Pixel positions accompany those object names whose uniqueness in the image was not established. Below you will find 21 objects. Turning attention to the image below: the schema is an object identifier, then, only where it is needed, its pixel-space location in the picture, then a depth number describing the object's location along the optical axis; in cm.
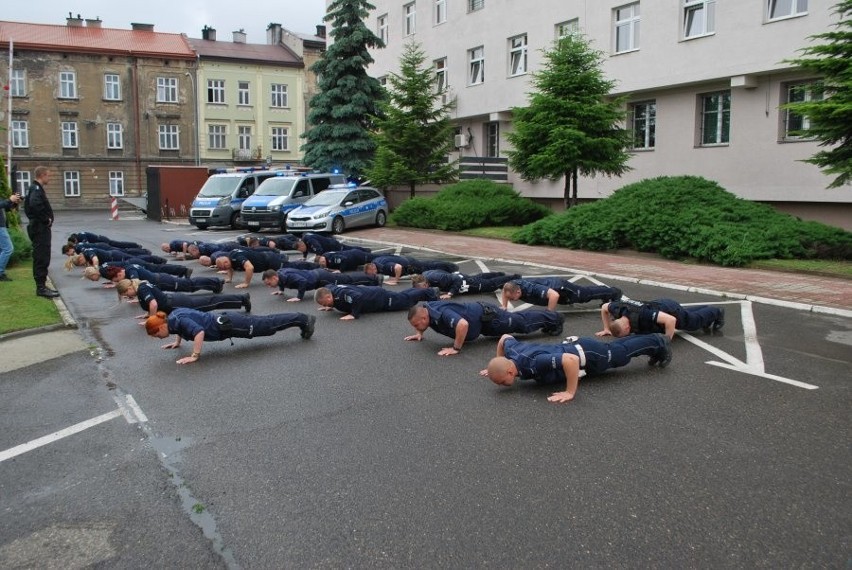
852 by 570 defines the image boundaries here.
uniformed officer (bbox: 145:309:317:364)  791
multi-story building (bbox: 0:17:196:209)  5491
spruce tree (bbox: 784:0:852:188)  1249
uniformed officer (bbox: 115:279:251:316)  924
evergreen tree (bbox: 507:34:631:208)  2130
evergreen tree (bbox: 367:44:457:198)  3008
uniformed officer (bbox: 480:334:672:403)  629
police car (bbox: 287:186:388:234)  2534
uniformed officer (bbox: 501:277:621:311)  966
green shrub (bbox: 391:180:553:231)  2498
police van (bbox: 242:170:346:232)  2711
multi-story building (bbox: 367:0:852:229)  2084
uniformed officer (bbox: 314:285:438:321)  1011
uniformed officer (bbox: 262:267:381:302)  1166
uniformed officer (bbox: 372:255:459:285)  1291
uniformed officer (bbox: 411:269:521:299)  1122
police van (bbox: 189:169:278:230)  2936
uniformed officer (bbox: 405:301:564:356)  797
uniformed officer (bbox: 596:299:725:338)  788
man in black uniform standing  1170
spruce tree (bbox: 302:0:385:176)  3444
